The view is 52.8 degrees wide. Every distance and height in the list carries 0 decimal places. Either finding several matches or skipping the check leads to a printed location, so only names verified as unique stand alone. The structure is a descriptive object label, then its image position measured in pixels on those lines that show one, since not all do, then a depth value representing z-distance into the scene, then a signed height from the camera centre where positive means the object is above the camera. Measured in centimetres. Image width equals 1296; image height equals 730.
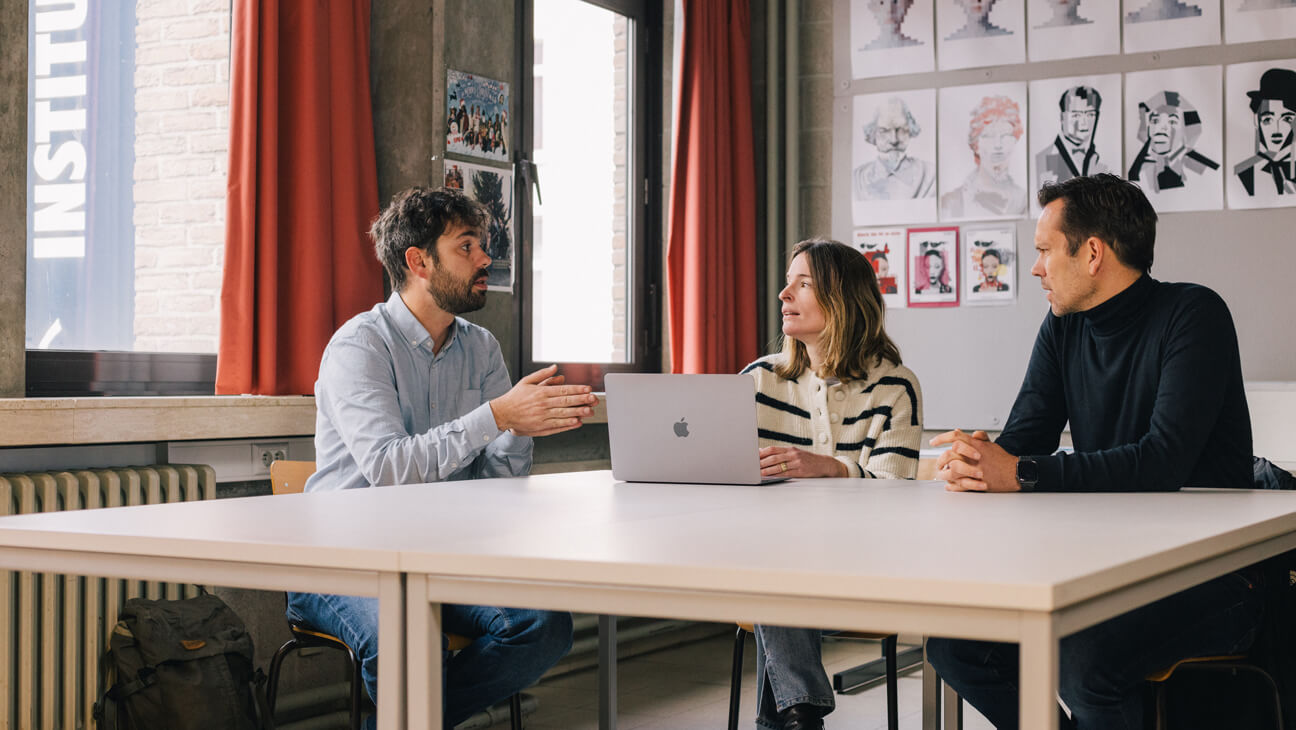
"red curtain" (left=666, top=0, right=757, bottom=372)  441 +61
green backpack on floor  251 -58
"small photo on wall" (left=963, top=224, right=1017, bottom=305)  441 +38
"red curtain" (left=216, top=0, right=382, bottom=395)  295 +44
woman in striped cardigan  276 -1
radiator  248 -48
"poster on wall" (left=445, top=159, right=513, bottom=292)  366 +48
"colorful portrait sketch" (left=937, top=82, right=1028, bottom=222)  439 +76
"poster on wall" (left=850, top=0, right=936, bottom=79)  454 +119
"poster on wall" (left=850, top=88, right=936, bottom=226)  452 +76
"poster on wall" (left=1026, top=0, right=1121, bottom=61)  424 +115
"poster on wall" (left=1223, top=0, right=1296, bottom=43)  401 +111
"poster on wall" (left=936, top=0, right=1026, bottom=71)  439 +117
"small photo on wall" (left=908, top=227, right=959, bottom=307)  448 +38
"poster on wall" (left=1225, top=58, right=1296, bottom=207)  403 +76
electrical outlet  299 -18
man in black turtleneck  190 -8
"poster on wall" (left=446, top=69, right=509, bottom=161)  353 +73
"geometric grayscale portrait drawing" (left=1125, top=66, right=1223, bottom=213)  412 +77
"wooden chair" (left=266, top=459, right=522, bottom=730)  224 -46
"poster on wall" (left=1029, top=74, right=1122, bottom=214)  426 +82
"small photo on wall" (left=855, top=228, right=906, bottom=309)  457 +42
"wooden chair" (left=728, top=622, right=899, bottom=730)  242 -58
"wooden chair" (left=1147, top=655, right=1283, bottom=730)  205 -46
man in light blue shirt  223 -6
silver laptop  222 -9
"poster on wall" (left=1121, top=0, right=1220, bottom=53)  411 +113
